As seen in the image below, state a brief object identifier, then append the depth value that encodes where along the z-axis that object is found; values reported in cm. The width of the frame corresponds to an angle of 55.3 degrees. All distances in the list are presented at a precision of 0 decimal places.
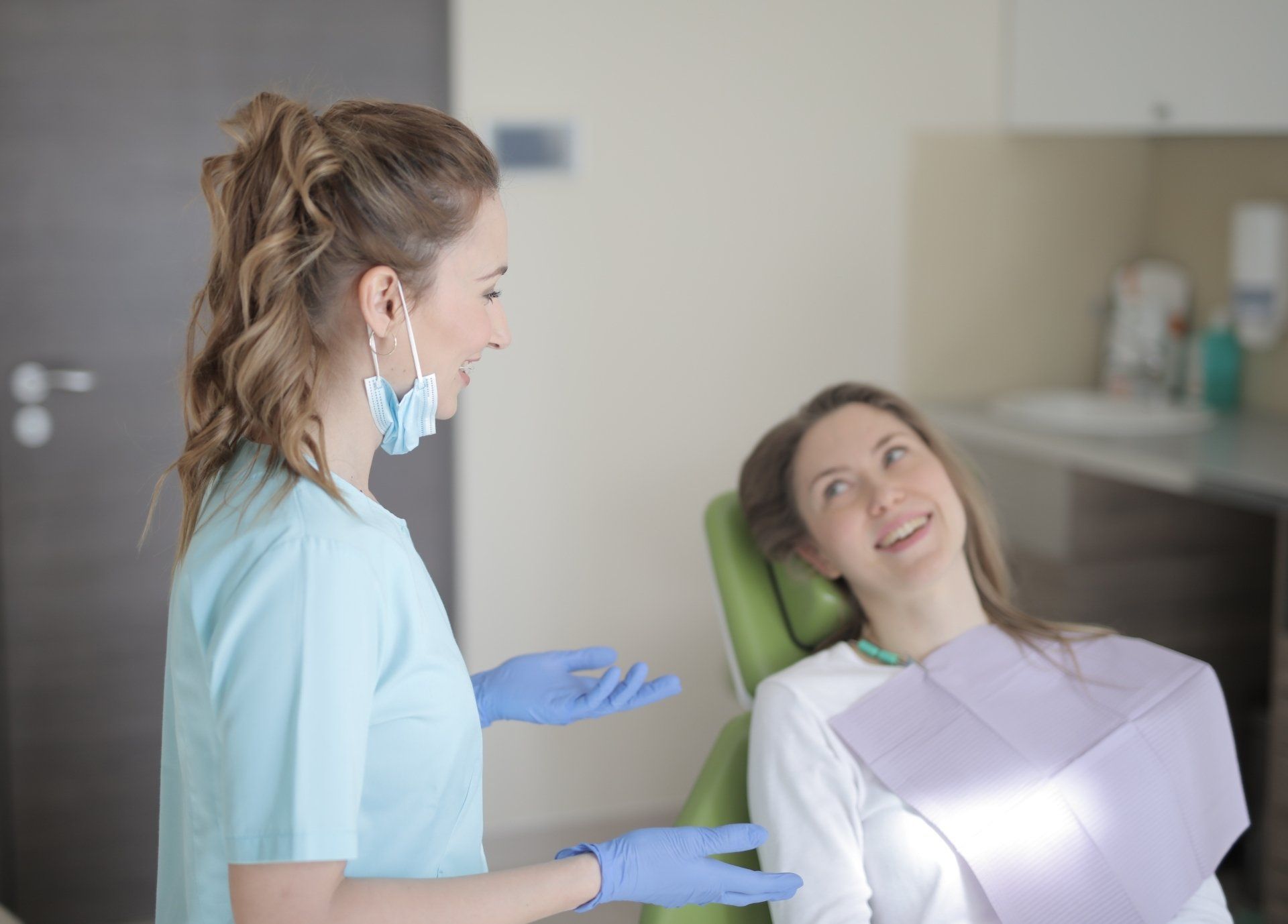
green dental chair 155
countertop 204
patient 130
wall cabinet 237
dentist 83
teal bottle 277
